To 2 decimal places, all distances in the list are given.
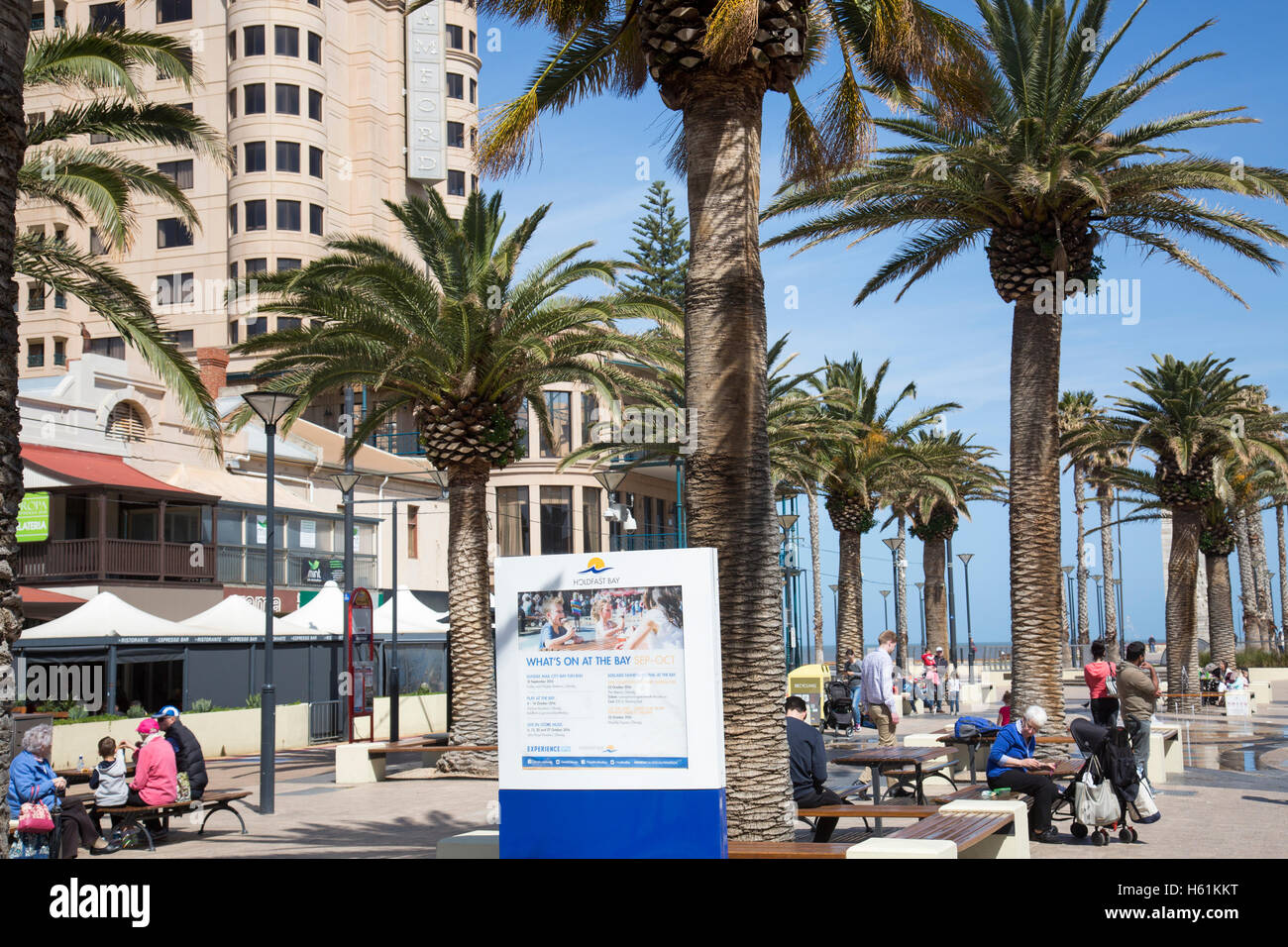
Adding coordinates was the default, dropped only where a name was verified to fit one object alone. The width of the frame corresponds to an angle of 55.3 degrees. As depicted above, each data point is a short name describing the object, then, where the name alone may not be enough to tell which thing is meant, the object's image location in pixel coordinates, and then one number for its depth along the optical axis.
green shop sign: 29.66
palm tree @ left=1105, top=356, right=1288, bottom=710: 31.62
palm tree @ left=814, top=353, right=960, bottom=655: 31.94
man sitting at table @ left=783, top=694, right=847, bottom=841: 10.23
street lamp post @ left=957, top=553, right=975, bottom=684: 43.94
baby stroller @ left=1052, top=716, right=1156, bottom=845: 11.27
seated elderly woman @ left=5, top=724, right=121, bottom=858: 10.93
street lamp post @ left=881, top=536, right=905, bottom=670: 39.88
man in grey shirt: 17.73
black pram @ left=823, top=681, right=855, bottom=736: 21.98
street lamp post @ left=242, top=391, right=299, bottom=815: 15.94
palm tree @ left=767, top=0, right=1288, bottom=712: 15.84
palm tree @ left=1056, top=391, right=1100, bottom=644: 51.66
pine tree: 63.72
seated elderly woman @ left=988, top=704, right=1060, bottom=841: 11.70
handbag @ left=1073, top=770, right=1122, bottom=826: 11.23
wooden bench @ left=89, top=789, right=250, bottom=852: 12.80
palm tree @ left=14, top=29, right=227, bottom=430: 11.95
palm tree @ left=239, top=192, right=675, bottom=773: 19.23
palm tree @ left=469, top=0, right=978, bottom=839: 9.04
